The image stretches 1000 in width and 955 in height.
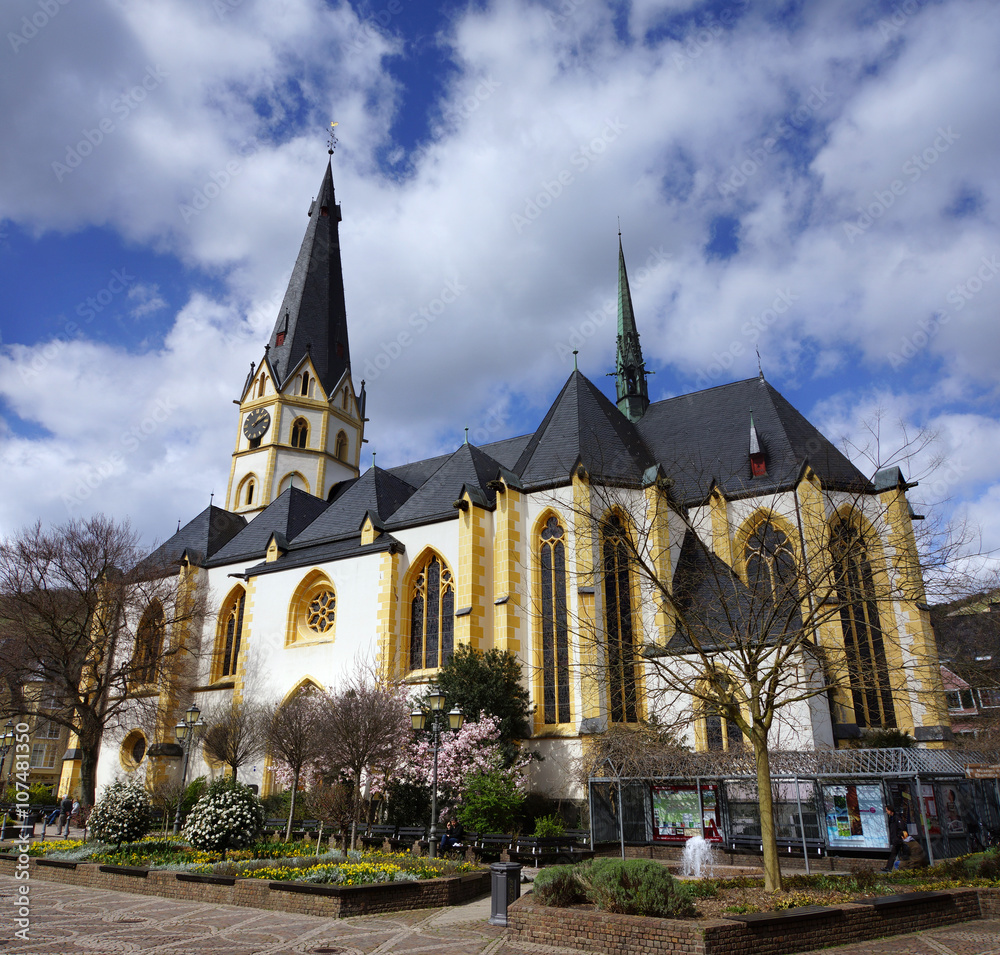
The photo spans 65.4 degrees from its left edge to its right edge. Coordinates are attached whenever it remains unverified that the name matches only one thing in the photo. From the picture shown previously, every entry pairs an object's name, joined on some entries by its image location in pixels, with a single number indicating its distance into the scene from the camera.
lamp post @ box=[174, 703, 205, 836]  25.34
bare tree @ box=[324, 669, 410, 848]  19.77
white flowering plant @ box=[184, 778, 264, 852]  15.10
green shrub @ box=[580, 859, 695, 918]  9.38
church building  23.69
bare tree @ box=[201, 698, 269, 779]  27.17
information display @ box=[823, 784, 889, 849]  15.95
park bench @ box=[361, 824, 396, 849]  19.31
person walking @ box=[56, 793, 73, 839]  27.64
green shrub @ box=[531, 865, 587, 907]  10.08
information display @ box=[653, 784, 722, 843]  18.08
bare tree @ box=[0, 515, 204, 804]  28.02
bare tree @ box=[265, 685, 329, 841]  22.11
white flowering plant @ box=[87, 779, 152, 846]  16.62
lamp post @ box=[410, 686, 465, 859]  16.31
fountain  17.03
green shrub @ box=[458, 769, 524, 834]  19.50
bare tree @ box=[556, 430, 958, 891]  13.17
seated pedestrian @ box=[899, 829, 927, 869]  15.10
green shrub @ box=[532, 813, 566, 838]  19.69
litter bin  10.88
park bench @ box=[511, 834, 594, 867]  17.31
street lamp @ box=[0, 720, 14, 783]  31.08
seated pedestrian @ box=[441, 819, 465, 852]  17.31
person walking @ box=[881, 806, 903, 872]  15.45
